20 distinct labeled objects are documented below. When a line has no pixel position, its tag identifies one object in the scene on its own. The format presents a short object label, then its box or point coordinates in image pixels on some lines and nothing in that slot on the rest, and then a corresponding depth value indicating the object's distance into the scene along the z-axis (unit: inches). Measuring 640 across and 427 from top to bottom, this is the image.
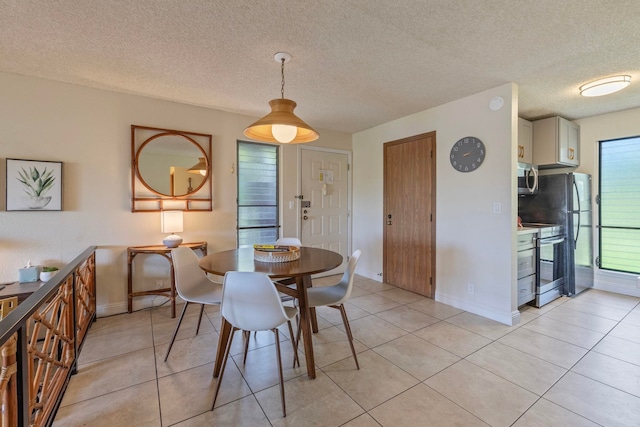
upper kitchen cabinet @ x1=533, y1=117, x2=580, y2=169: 139.8
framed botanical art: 99.4
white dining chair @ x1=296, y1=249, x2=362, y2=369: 80.2
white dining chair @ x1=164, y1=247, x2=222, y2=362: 83.8
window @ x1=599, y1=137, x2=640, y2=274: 140.1
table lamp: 118.9
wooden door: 137.0
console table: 115.1
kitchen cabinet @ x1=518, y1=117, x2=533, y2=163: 137.0
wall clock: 116.3
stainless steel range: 125.3
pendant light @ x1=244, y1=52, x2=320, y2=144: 74.7
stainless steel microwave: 132.5
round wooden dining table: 71.3
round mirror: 122.6
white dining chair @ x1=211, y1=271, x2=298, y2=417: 61.1
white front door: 167.2
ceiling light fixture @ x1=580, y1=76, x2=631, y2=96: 102.0
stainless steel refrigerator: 137.7
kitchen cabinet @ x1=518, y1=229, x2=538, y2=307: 116.6
